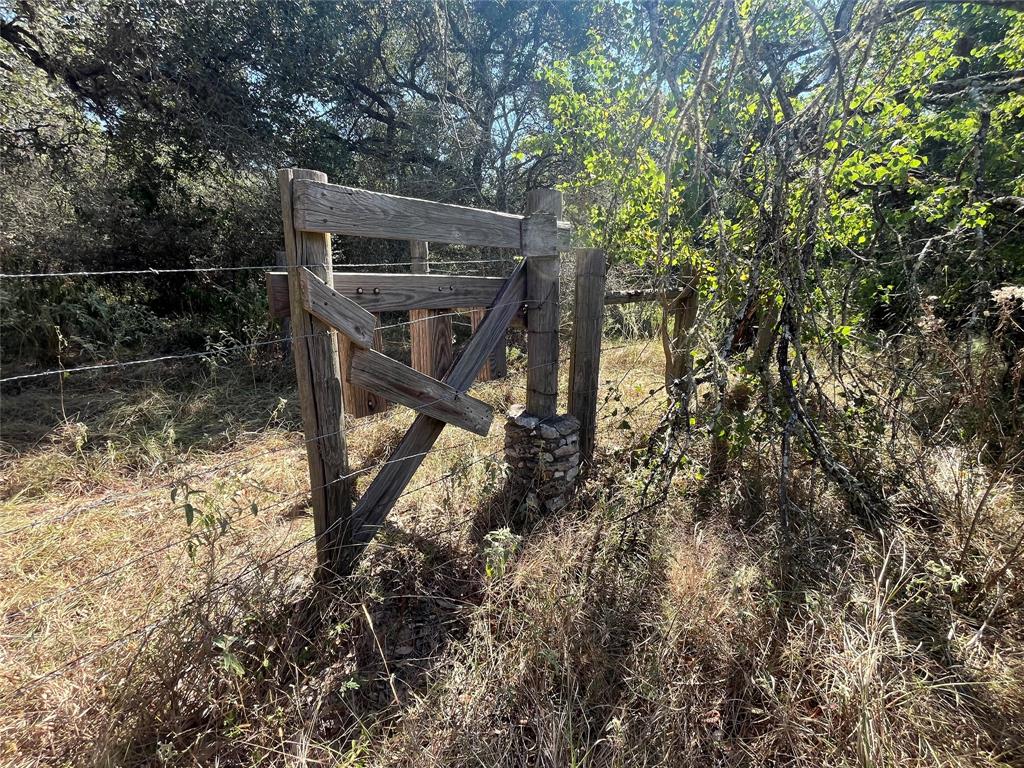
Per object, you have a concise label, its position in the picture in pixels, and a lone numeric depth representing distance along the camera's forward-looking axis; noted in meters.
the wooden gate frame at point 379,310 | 1.75
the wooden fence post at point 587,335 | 2.79
